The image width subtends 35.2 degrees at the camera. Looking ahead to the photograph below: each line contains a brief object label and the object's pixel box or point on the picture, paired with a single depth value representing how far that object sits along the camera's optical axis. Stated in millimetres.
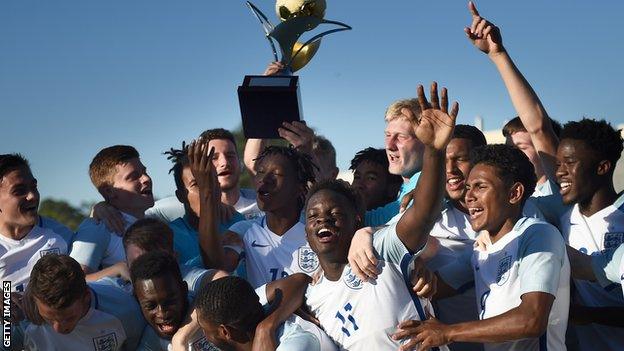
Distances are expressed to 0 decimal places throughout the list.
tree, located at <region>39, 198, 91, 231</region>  35781
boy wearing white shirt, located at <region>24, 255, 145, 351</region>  5879
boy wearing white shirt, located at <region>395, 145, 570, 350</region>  4961
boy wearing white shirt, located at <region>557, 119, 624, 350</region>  5855
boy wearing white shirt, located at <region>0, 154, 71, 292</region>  6879
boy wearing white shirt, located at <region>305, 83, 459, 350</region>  4719
